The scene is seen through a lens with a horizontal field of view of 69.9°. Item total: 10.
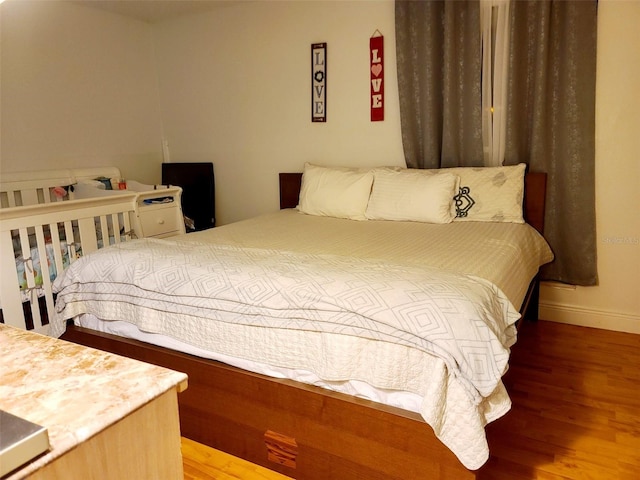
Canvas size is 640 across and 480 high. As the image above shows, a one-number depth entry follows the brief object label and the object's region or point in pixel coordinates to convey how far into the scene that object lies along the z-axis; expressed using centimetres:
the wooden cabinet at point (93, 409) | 59
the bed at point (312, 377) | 131
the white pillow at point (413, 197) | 262
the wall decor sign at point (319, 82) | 333
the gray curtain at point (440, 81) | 279
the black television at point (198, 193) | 394
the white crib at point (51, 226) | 216
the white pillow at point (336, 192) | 287
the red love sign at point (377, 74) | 312
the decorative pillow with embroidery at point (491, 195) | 260
